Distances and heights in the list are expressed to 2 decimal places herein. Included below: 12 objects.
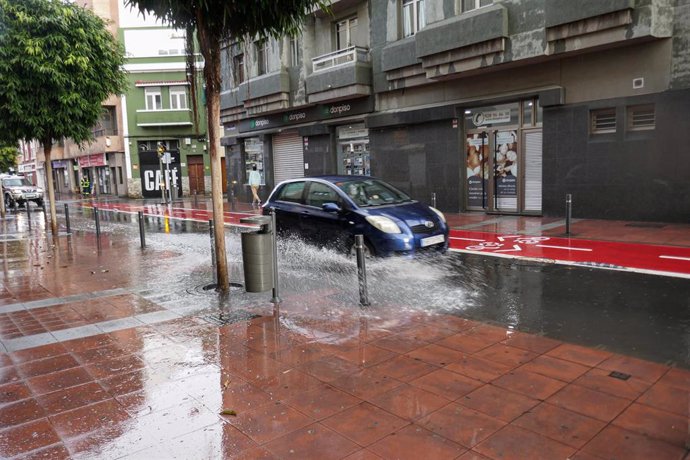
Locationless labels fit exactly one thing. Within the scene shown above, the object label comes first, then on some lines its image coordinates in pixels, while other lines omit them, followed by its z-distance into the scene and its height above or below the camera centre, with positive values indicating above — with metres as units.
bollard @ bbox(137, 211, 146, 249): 13.01 -1.32
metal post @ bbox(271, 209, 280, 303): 6.89 -1.22
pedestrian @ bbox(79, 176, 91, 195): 45.69 -0.56
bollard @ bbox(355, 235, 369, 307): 6.73 -1.29
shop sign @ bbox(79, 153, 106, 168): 43.84 +1.61
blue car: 8.58 -0.77
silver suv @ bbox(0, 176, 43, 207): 30.08 -0.52
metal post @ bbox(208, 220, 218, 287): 8.40 -1.30
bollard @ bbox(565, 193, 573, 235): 11.95 -1.07
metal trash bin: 6.86 -1.03
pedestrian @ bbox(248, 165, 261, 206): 24.89 -0.32
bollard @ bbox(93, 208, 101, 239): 15.14 -1.43
